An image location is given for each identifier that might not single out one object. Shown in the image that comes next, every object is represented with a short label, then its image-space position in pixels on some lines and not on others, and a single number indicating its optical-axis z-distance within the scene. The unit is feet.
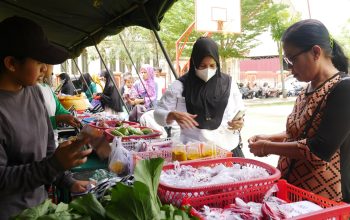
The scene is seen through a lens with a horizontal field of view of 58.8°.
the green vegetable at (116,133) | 8.75
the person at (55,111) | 8.66
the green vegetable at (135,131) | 9.17
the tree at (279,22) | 57.48
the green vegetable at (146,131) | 9.30
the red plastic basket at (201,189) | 4.05
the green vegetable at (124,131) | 9.11
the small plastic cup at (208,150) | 6.19
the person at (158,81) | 25.69
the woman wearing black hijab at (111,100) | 21.84
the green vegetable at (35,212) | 3.23
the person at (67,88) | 28.02
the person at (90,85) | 29.67
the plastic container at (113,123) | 11.42
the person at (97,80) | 34.59
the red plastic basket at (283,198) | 3.60
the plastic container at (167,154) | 6.18
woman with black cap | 4.03
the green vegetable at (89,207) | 3.21
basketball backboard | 39.22
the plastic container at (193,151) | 6.09
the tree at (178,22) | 55.08
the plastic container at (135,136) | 8.36
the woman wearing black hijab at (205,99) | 7.98
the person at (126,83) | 36.64
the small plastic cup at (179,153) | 6.02
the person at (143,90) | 23.85
